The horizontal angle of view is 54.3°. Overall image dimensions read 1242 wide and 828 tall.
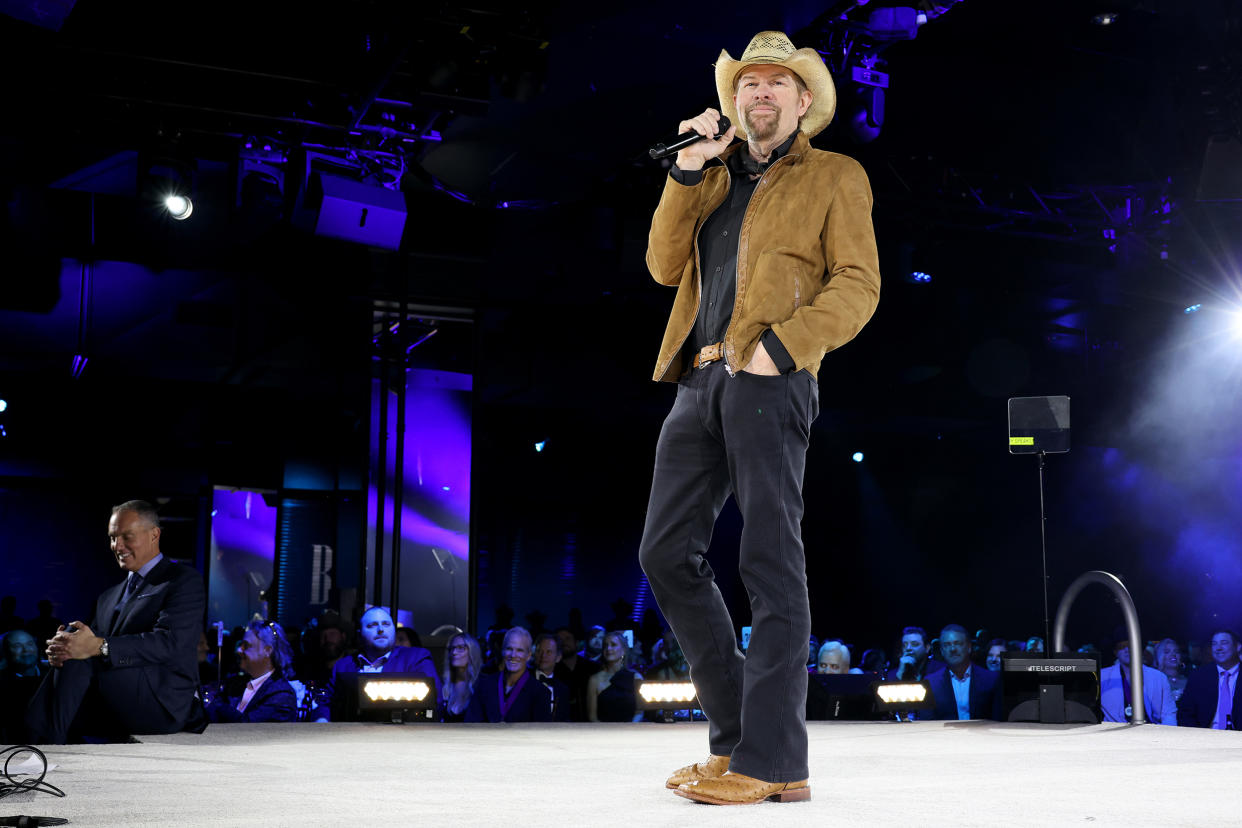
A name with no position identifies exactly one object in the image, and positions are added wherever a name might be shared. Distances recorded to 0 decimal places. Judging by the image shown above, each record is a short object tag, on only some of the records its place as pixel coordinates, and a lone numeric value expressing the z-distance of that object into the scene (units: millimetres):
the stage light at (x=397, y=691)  5469
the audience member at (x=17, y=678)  6375
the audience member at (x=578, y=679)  8148
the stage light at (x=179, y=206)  8200
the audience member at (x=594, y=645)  9633
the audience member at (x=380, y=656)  7223
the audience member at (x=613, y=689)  7254
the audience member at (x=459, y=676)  7680
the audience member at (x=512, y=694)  6961
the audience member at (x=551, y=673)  7543
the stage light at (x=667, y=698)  5371
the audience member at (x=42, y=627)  11023
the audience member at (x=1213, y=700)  8305
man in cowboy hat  2154
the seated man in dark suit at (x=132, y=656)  3799
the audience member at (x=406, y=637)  8547
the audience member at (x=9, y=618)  10914
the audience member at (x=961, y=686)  5633
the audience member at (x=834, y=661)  8398
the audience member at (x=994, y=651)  9744
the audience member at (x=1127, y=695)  7602
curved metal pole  4465
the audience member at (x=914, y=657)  8531
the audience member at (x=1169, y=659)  9633
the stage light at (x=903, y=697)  6145
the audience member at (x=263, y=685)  6242
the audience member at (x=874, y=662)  10508
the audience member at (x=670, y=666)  8209
